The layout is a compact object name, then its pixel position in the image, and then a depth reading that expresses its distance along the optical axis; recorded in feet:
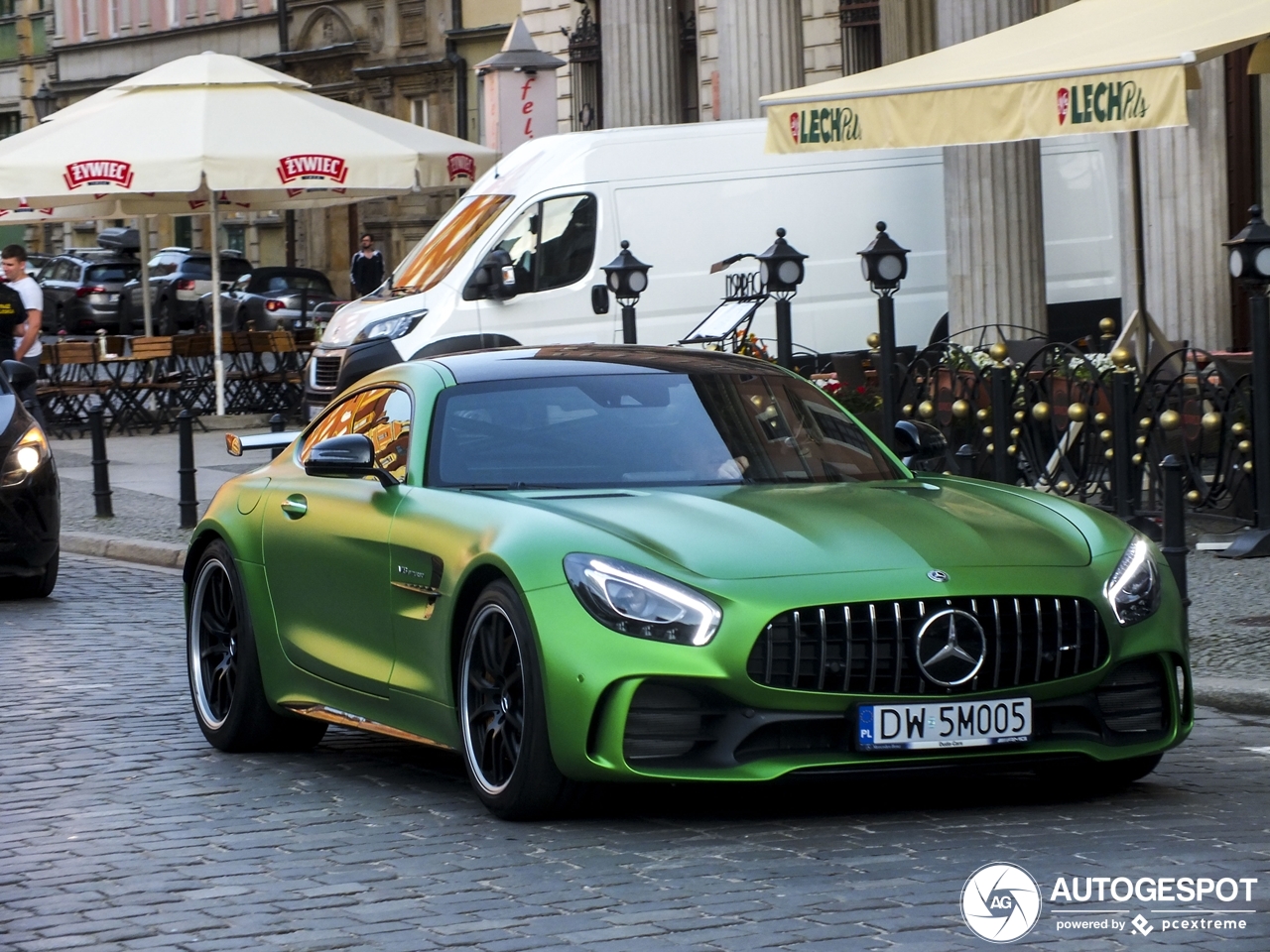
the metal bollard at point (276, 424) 61.57
